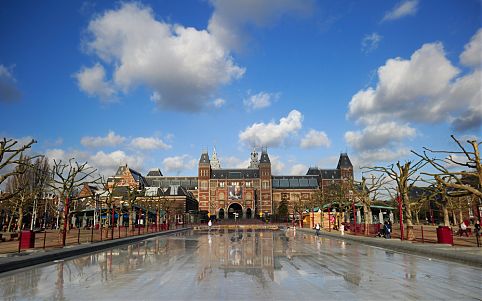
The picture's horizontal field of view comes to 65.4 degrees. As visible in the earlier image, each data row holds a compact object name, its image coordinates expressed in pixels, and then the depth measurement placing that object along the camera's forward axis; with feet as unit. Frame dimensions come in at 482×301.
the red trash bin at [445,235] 82.84
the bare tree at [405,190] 96.43
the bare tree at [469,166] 61.57
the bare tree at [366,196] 129.31
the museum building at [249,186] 469.98
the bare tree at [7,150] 58.08
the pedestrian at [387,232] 109.25
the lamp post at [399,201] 97.12
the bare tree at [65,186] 82.14
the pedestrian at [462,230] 117.39
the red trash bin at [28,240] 69.60
